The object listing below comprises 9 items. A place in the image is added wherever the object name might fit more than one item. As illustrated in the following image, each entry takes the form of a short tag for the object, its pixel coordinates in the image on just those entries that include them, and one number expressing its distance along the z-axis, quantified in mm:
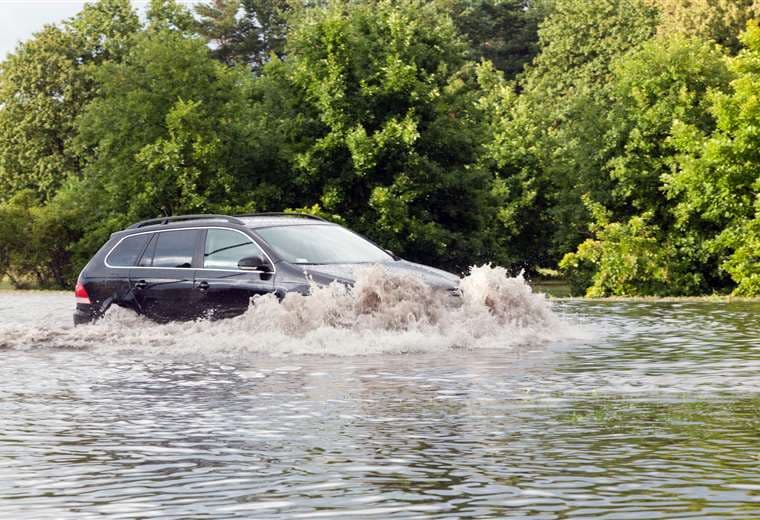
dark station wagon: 19031
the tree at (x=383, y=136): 50969
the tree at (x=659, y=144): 46969
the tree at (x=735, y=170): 41094
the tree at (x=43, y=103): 72938
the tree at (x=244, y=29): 106250
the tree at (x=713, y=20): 78188
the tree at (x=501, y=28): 102812
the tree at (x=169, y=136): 51344
